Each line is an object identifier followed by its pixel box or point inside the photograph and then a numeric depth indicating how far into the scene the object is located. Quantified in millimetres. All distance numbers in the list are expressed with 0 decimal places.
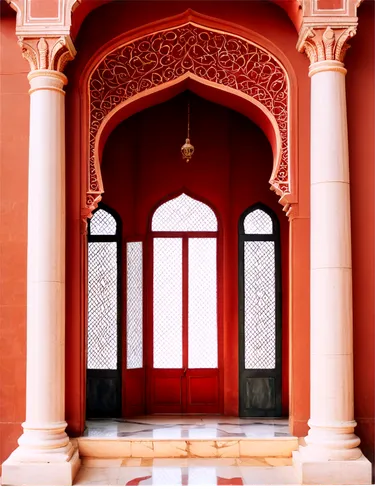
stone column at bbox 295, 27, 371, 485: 5934
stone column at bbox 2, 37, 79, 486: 6051
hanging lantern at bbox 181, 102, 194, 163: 7566
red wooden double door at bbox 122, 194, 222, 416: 8297
